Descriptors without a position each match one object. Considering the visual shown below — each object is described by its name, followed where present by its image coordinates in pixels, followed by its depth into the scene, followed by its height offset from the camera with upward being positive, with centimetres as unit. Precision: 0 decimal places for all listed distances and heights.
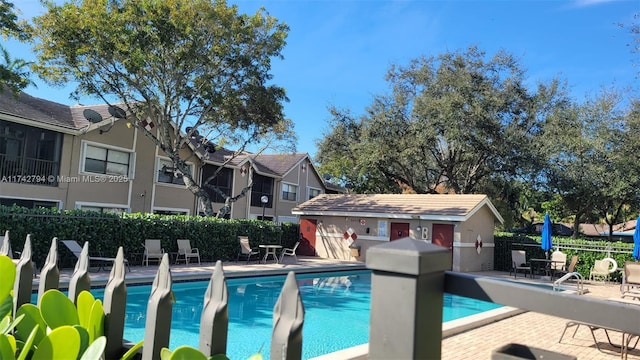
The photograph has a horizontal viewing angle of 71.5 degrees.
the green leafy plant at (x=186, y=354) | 164 -51
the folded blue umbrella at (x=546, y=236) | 1812 -5
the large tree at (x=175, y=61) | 1664 +610
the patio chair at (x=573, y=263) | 1668 -101
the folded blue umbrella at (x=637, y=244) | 1532 -17
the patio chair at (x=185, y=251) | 1605 -130
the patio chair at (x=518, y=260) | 1855 -113
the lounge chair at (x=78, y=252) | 1247 -122
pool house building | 2000 +17
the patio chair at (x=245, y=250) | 1805 -128
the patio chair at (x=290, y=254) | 1921 -166
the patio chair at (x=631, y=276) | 1104 -92
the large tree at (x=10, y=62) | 1196 +400
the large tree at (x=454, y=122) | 2355 +590
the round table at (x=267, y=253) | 1862 -143
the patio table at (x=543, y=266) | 1831 -137
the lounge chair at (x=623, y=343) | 604 -153
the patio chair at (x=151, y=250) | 1505 -124
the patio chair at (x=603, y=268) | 1642 -113
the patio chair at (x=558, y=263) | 1802 -110
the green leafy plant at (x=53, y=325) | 180 -55
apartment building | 1791 +222
